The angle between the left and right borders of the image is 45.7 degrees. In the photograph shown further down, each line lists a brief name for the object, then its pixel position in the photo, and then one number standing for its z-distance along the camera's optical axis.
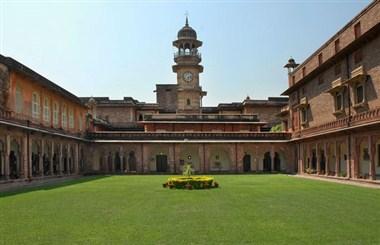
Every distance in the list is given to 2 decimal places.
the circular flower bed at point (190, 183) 21.45
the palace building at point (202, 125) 25.14
